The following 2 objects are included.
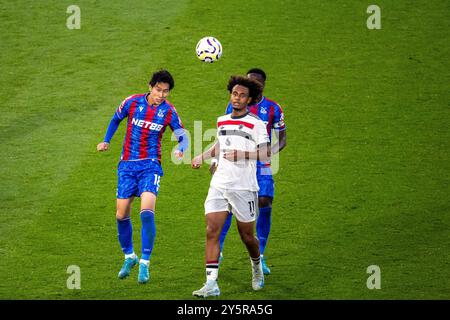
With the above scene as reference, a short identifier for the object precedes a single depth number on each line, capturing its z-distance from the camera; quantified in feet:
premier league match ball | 91.71
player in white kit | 65.00
